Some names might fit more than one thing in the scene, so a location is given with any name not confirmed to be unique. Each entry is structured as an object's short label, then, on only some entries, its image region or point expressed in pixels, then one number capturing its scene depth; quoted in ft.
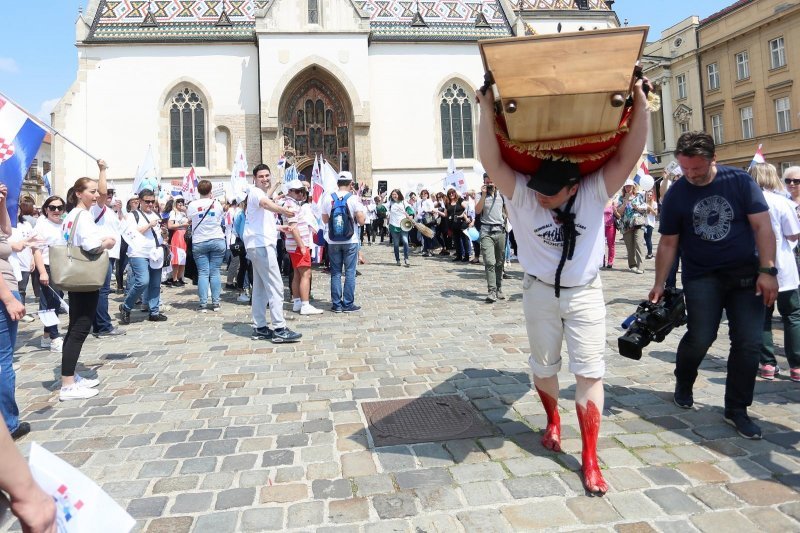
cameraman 11.14
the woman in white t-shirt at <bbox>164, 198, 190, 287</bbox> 36.71
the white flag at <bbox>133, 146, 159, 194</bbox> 31.93
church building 84.28
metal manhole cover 11.26
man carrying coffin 9.09
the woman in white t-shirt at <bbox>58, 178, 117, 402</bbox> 14.55
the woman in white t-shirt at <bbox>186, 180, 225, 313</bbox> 26.99
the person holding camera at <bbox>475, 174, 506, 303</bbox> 27.71
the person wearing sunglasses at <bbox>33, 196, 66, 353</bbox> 21.47
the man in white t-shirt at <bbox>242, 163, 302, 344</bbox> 20.13
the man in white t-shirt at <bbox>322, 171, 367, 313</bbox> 26.53
